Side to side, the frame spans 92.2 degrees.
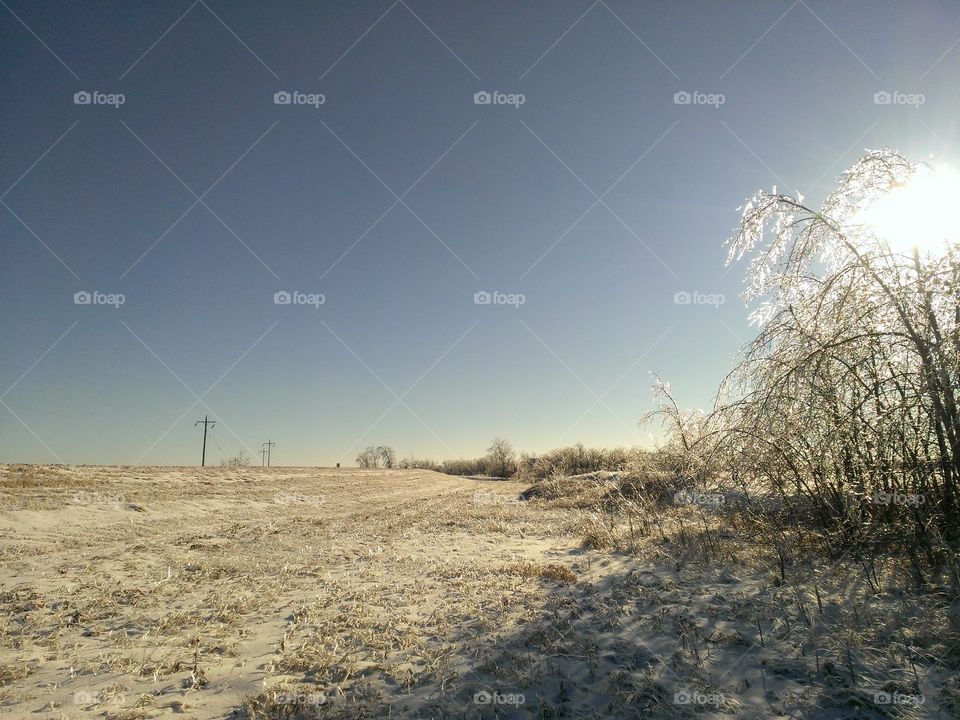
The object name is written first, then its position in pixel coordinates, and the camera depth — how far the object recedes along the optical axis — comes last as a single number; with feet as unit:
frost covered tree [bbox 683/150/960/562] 17.75
